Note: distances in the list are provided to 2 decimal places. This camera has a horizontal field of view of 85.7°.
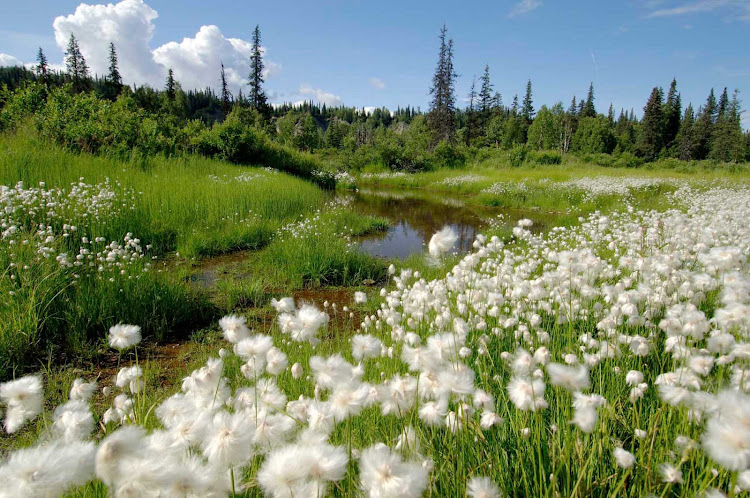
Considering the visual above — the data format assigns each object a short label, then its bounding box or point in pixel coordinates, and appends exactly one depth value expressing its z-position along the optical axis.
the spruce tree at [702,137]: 52.12
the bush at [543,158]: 34.23
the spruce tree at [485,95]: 59.41
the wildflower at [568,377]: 1.32
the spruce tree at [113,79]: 54.28
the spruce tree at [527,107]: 64.94
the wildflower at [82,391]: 1.68
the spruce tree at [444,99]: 42.78
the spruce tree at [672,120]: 54.44
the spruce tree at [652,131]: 50.53
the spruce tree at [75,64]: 56.66
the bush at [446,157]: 33.50
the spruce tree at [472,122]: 59.78
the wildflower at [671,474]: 1.30
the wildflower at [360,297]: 3.37
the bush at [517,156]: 32.98
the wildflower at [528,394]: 1.49
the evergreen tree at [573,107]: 69.37
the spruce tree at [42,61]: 54.92
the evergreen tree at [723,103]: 61.56
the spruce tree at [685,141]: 50.41
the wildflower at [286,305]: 2.17
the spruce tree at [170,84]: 63.20
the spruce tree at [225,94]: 57.66
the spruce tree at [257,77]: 48.75
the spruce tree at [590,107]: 70.60
